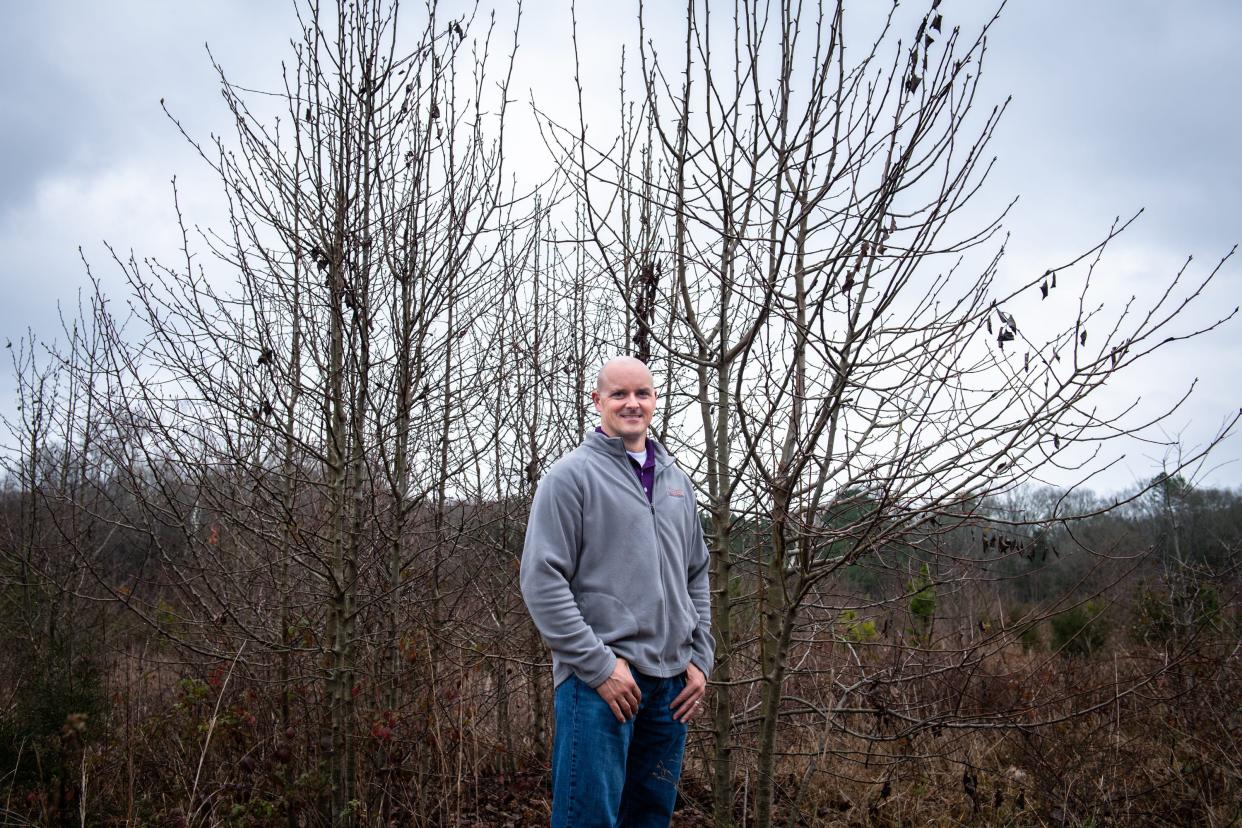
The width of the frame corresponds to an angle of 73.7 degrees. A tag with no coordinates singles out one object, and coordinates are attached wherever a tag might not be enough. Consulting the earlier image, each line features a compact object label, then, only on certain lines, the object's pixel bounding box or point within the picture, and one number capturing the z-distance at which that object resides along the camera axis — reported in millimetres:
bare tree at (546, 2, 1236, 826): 2395
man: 2215
